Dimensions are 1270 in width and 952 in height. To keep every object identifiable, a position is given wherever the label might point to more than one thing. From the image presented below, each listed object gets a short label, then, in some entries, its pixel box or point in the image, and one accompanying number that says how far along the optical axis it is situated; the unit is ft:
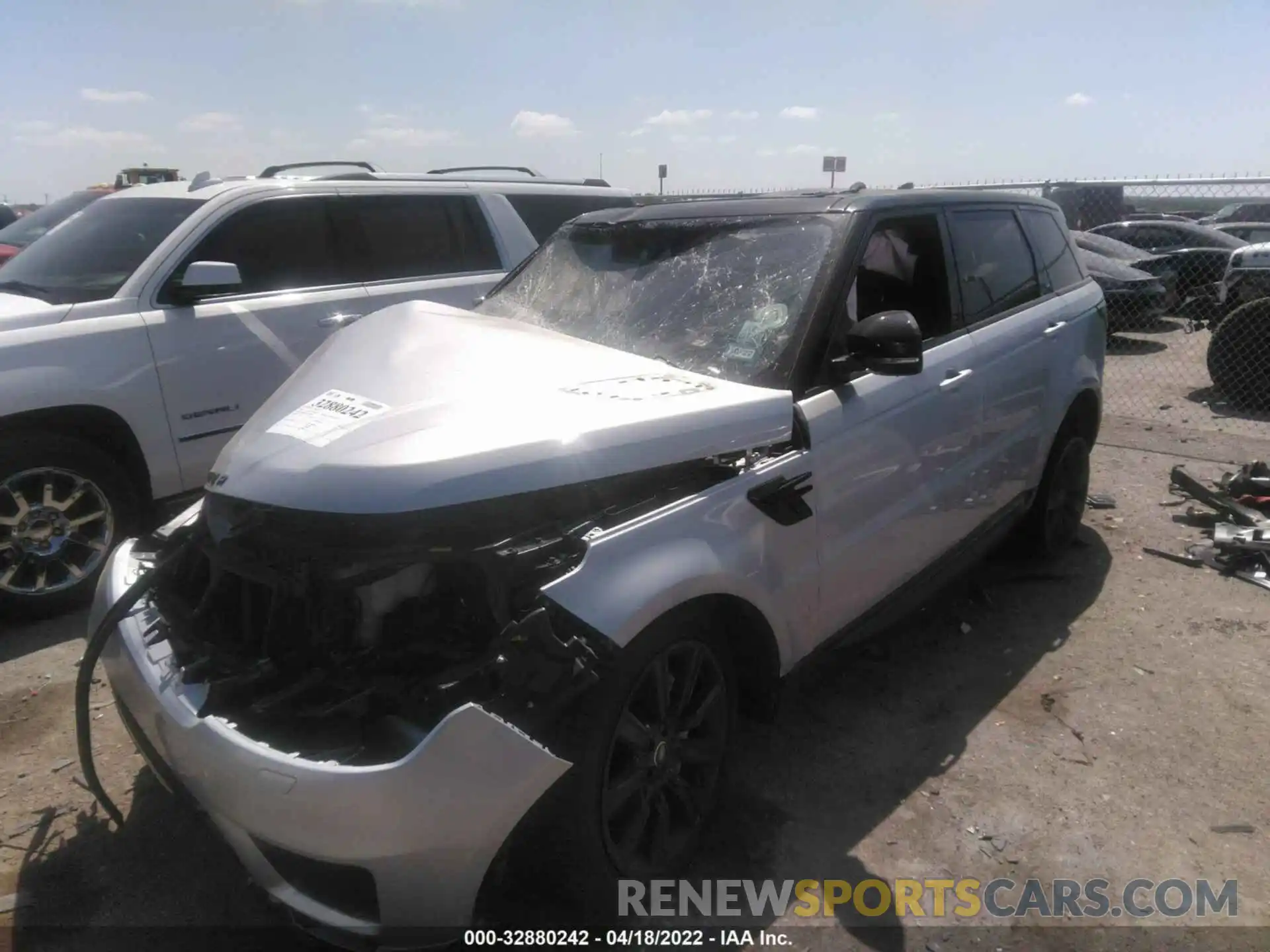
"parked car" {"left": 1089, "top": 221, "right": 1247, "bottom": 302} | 45.37
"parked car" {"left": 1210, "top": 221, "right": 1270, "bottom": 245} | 53.42
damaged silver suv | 6.41
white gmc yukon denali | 13.33
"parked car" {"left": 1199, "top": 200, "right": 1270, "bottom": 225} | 82.12
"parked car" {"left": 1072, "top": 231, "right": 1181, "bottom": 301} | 43.01
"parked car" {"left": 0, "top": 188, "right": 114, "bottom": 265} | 25.38
